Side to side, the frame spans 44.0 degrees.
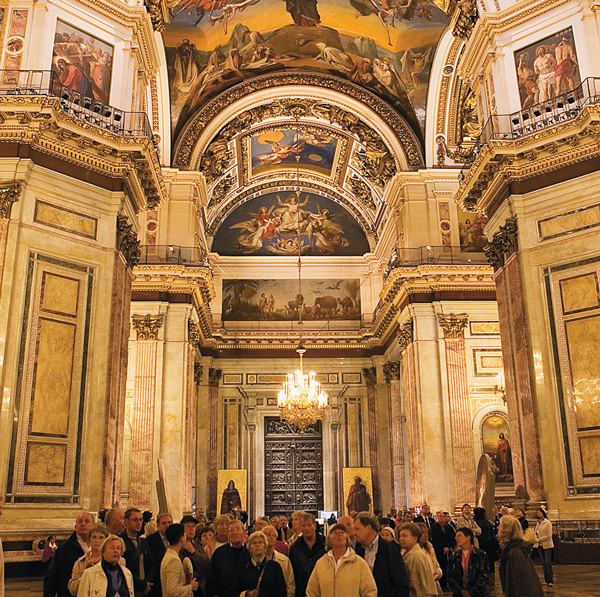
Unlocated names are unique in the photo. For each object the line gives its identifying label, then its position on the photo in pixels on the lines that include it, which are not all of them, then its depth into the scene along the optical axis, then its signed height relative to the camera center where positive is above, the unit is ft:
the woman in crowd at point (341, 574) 15.39 -1.60
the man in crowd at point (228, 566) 18.48 -1.68
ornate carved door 85.46 +3.12
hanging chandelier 64.85 +7.99
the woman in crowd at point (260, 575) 17.47 -1.84
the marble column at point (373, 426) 82.58 +7.62
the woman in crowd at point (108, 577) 15.92 -1.65
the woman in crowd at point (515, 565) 17.06 -1.63
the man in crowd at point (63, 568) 18.60 -1.69
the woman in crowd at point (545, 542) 29.86 -2.04
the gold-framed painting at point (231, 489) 76.23 +0.74
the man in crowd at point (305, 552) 19.27 -1.45
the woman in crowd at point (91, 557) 16.97 -1.32
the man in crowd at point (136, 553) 18.34 -1.42
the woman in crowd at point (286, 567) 18.65 -1.73
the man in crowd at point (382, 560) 16.65 -1.43
